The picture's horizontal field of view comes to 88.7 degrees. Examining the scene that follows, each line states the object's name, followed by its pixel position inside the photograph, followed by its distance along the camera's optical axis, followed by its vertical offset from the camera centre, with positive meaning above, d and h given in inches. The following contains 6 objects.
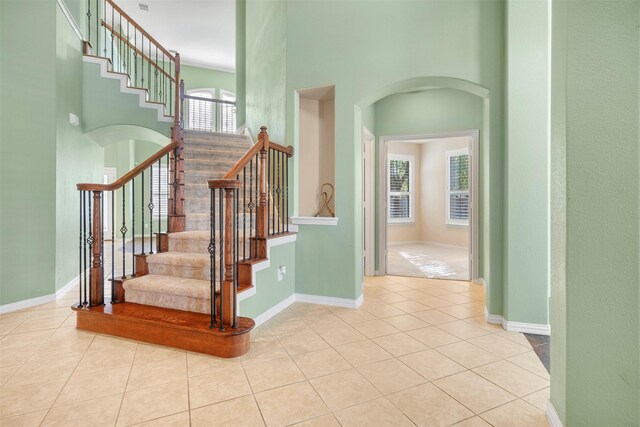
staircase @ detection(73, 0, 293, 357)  96.5 -18.4
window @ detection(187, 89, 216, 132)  383.2 +111.0
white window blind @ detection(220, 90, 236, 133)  384.5 +108.4
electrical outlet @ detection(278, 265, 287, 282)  135.1 -26.1
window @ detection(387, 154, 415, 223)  349.7 +21.6
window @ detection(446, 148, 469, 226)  322.0 +22.1
